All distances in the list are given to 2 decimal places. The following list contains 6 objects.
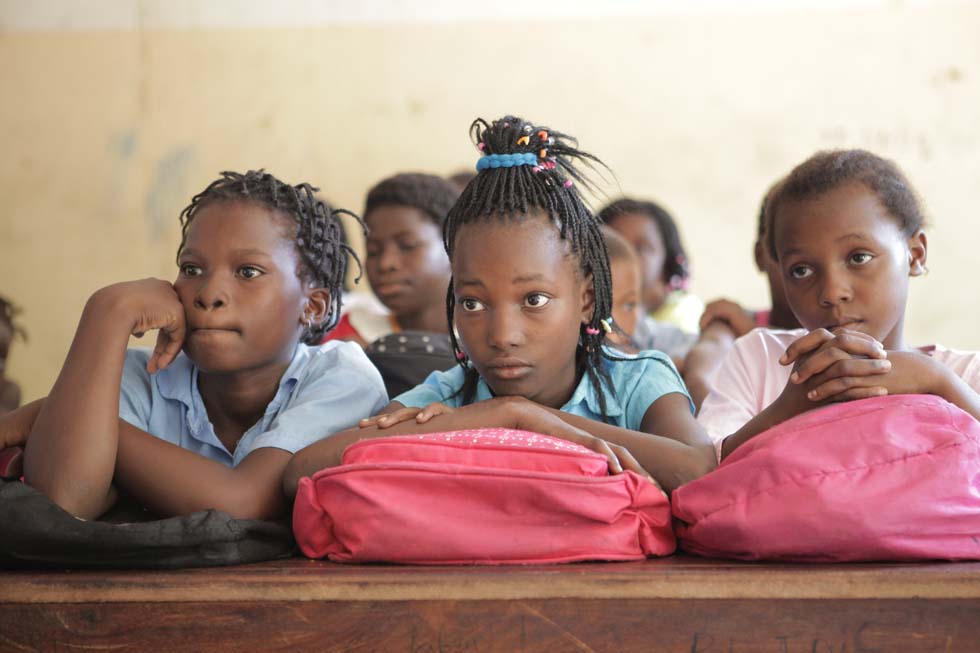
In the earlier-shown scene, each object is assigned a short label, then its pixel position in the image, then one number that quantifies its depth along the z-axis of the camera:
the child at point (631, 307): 2.68
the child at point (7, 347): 2.72
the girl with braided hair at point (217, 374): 1.46
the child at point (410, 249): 2.97
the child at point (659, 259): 3.98
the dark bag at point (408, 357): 2.16
